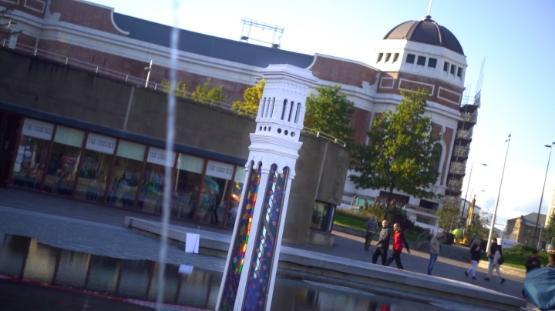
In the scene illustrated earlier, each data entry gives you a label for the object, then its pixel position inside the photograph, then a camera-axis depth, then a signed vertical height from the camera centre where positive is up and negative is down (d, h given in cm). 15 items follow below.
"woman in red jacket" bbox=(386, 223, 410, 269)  2672 -44
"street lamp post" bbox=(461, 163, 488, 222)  11180 +909
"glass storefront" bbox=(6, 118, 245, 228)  2975 +0
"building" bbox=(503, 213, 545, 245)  15150 +489
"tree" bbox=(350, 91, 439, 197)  6300 +576
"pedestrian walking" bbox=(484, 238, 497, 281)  3256 -29
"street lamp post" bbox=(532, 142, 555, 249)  7736 +796
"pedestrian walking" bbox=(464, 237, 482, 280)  3216 -35
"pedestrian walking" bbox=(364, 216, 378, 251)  3766 -39
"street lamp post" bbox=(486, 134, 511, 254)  5466 +235
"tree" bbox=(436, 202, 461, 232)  7738 +207
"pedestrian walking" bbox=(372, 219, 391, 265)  2691 -61
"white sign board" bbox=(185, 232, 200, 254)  2116 -143
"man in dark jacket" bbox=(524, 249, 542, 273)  2688 -20
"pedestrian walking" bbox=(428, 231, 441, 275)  2934 -43
